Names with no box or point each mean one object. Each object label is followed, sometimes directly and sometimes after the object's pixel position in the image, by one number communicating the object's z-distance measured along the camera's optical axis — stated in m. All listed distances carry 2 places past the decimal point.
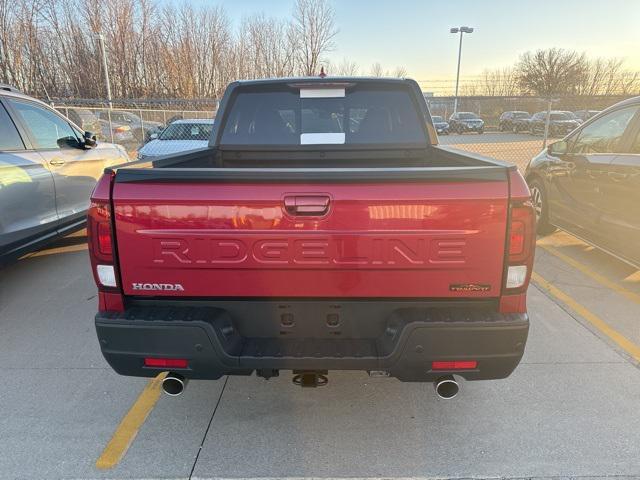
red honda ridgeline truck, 1.95
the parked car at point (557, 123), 23.37
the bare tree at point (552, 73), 48.66
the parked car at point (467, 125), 28.22
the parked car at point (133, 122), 16.18
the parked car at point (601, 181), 4.20
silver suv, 4.28
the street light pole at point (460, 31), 37.28
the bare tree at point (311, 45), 35.88
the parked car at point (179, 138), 10.02
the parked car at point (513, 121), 28.06
